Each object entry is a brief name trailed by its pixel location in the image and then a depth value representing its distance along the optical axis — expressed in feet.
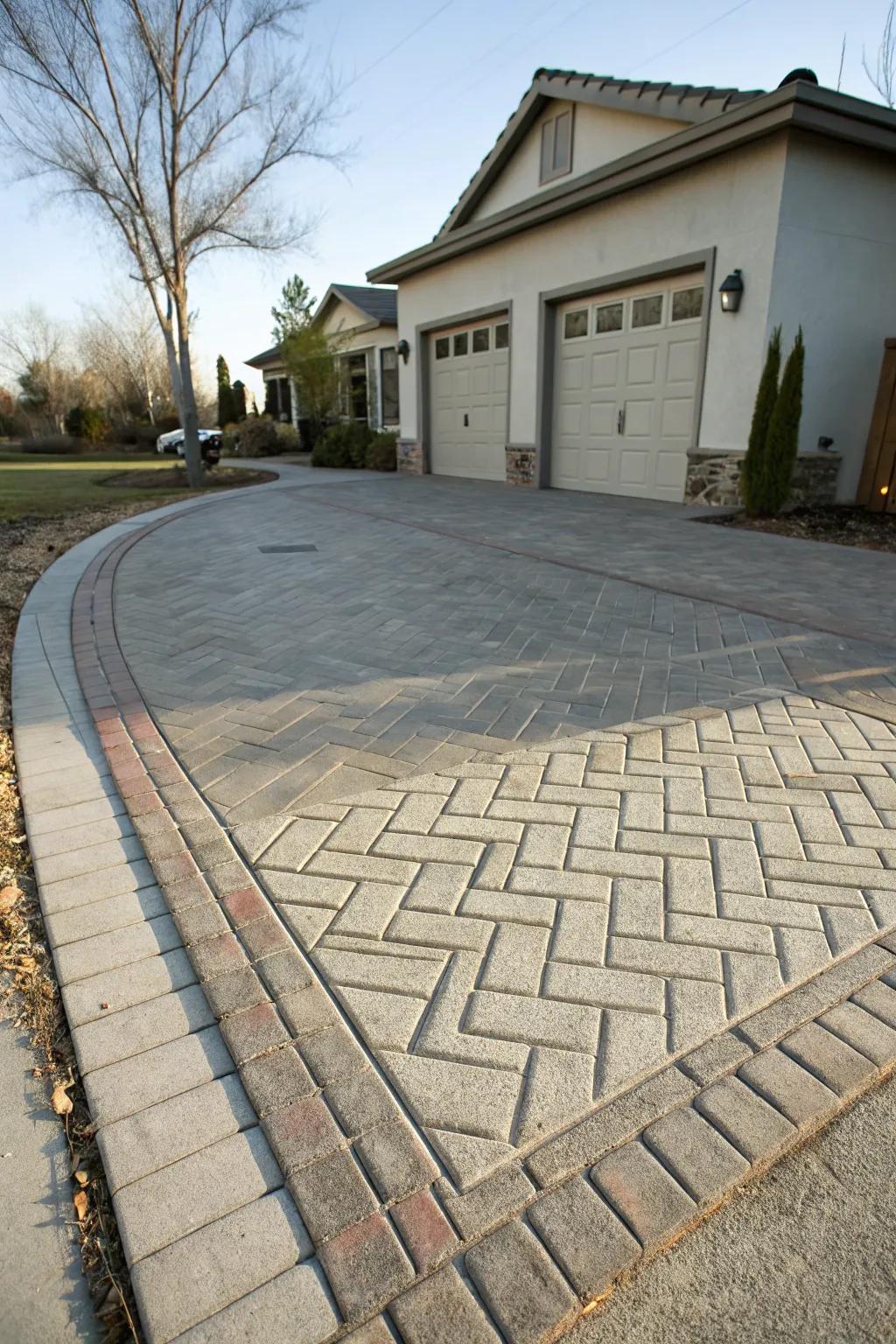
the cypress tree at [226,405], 104.88
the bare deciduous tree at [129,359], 129.80
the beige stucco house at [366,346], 72.64
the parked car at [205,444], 68.66
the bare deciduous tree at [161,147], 40.29
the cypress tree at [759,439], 29.30
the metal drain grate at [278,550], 26.27
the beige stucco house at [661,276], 29.50
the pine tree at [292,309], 84.69
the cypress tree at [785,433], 28.76
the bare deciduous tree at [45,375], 110.73
